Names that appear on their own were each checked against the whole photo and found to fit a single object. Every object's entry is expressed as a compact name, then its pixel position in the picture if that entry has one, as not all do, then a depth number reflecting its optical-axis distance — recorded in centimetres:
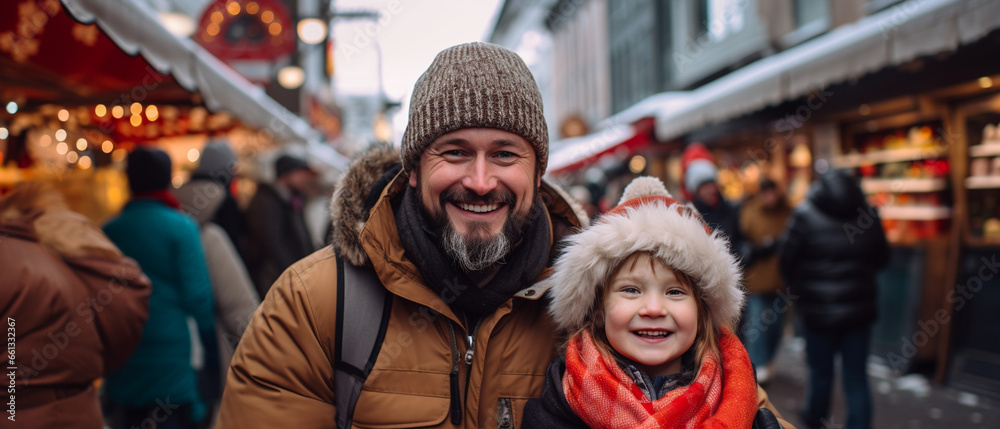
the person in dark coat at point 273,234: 539
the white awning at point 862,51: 432
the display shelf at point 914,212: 702
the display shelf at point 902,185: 714
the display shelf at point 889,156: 727
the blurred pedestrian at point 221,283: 400
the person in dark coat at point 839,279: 489
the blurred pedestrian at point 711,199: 612
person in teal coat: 362
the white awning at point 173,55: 281
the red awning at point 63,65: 415
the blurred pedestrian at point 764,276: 679
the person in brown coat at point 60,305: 234
